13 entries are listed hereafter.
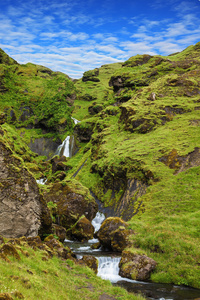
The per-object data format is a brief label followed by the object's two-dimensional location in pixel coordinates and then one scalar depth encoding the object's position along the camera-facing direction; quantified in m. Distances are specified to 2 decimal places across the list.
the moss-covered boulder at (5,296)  5.58
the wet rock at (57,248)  16.08
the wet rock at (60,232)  22.20
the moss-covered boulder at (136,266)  16.58
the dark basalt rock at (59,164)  52.88
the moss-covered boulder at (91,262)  17.09
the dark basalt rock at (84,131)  68.93
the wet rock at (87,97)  117.31
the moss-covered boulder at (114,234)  21.20
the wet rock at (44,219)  18.14
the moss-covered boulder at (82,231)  25.70
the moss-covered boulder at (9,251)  10.37
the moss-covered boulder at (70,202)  28.06
